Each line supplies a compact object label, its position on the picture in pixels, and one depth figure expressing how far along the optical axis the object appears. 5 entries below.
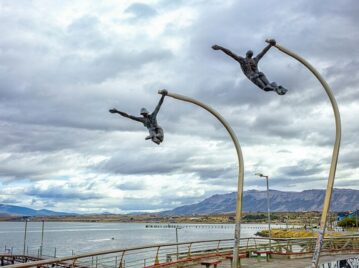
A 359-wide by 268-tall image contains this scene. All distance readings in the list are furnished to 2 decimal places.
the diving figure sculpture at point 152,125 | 12.11
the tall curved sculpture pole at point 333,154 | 10.78
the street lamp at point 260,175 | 33.94
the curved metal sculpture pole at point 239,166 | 12.43
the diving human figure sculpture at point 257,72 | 10.80
